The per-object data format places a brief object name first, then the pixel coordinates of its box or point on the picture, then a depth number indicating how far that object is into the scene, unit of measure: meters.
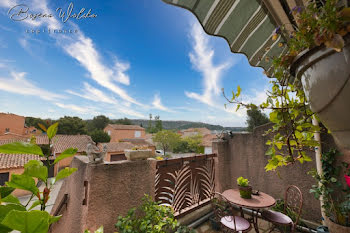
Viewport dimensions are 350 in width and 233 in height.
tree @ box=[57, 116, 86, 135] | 29.39
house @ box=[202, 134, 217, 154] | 27.42
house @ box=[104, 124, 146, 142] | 32.20
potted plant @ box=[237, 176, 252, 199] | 2.52
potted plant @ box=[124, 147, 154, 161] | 2.41
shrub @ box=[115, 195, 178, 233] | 1.98
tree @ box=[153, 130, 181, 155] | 29.52
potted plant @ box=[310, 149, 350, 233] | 2.14
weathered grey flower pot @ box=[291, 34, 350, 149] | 0.49
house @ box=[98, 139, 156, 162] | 20.19
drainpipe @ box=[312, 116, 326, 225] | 2.58
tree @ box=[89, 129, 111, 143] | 28.94
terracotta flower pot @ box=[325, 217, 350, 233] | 1.99
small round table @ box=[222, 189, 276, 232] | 2.24
